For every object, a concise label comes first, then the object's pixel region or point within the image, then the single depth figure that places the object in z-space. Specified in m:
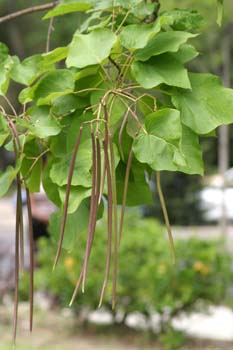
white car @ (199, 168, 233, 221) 15.13
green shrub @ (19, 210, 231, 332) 6.07
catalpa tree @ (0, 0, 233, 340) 1.21
